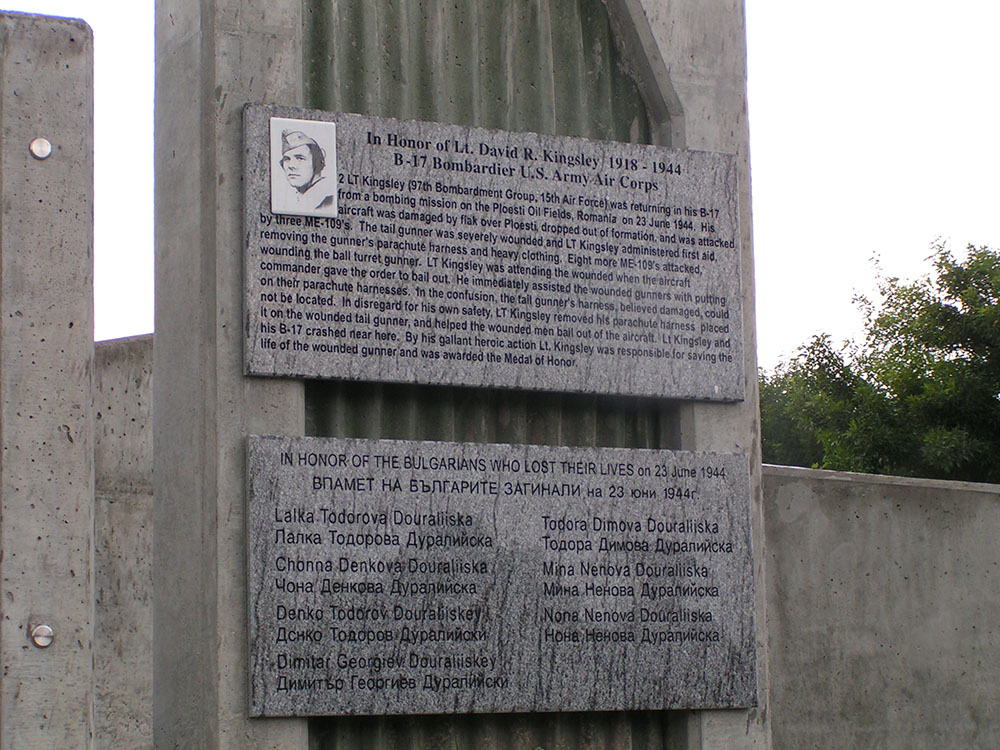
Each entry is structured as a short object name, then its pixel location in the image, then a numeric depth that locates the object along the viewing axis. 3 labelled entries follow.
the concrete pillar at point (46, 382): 3.80
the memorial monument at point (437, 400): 4.78
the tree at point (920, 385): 17.19
